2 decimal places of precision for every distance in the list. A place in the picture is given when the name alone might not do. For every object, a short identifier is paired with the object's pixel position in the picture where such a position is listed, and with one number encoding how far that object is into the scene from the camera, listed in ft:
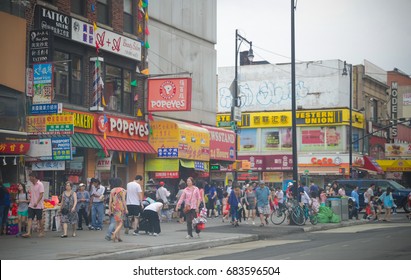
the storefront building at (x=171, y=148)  105.29
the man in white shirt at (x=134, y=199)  71.05
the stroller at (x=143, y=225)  75.31
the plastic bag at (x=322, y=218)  105.04
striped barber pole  92.58
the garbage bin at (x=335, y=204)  108.27
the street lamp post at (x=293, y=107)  93.40
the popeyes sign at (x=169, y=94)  100.42
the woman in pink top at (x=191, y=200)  71.68
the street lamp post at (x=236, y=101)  131.64
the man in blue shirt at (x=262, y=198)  93.86
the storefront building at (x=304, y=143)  199.41
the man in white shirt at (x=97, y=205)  81.40
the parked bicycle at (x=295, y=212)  95.50
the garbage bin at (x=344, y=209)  111.45
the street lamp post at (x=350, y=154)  175.63
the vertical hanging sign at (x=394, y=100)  226.17
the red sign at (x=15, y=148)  75.97
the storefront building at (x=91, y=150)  79.92
